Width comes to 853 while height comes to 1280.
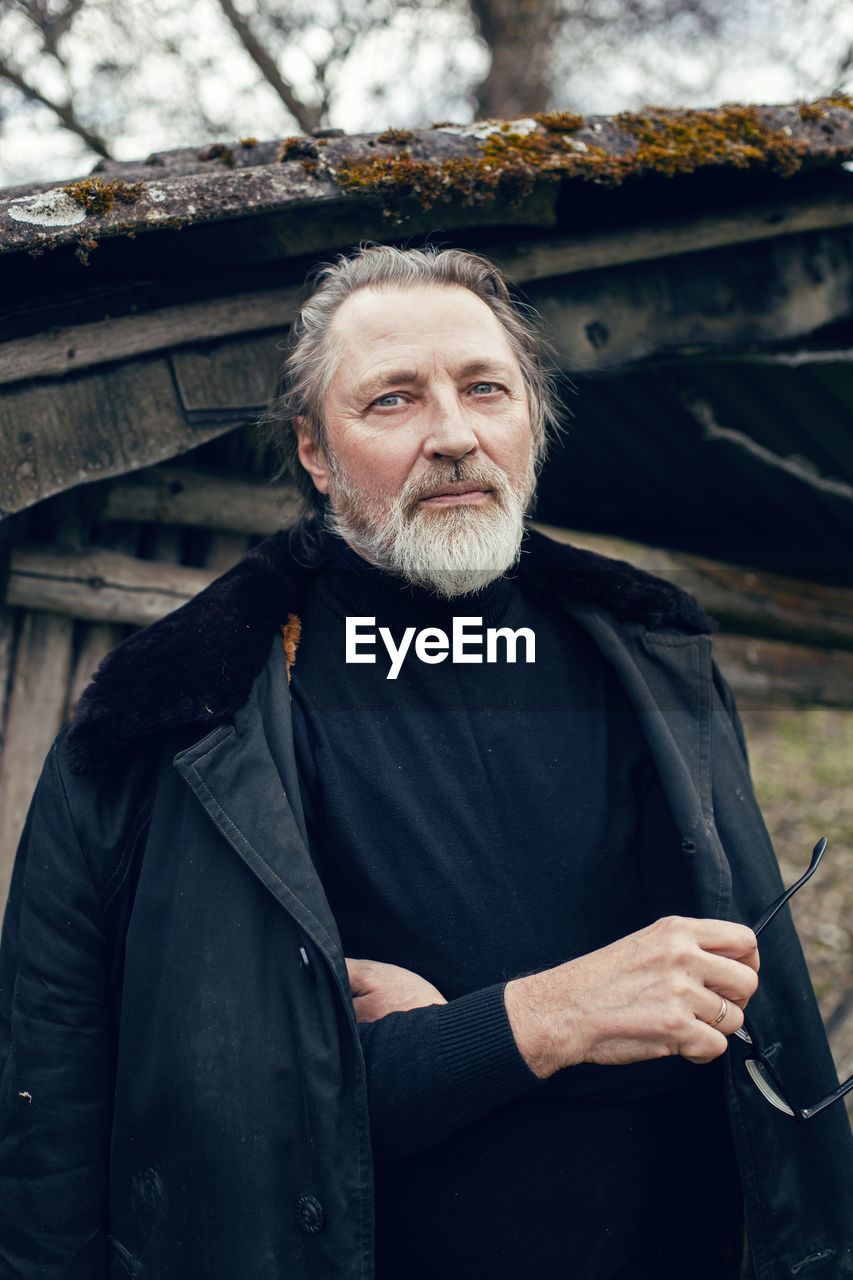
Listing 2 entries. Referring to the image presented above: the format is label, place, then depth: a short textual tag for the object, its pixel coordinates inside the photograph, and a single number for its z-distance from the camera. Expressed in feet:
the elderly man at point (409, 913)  3.25
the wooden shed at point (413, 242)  3.80
